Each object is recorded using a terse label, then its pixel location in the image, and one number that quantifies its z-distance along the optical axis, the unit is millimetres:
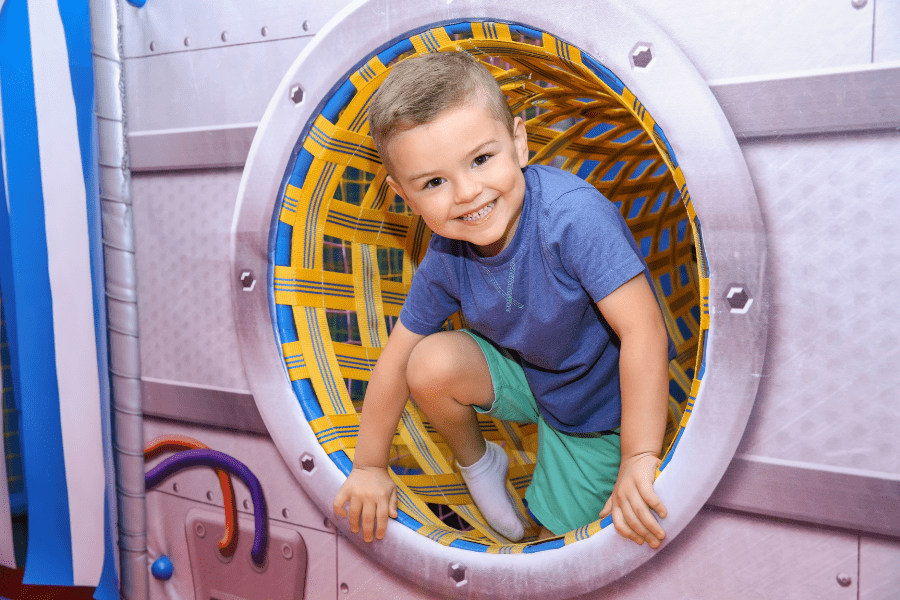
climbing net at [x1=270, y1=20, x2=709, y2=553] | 832
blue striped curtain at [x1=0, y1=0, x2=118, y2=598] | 1025
